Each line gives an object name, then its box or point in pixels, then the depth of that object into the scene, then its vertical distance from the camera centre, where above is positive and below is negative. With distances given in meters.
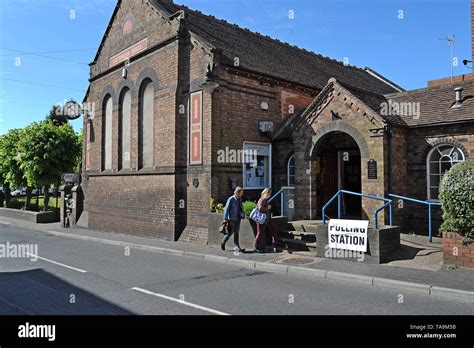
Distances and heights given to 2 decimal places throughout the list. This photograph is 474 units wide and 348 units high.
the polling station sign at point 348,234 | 9.65 -1.26
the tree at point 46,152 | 23.62 +2.04
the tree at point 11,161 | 26.91 +1.73
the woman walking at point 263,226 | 11.20 -1.19
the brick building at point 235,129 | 12.41 +1.97
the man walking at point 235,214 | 11.52 -0.86
